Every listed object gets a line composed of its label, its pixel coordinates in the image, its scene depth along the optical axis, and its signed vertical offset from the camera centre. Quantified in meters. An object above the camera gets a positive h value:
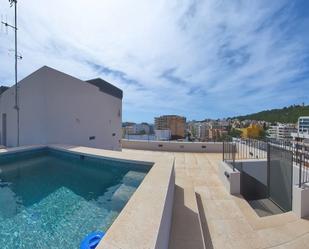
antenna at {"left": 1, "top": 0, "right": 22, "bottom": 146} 5.31 +3.93
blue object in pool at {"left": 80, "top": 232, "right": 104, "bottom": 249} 1.39 -1.25
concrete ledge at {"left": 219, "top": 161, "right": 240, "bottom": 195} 3.44 -1.45
